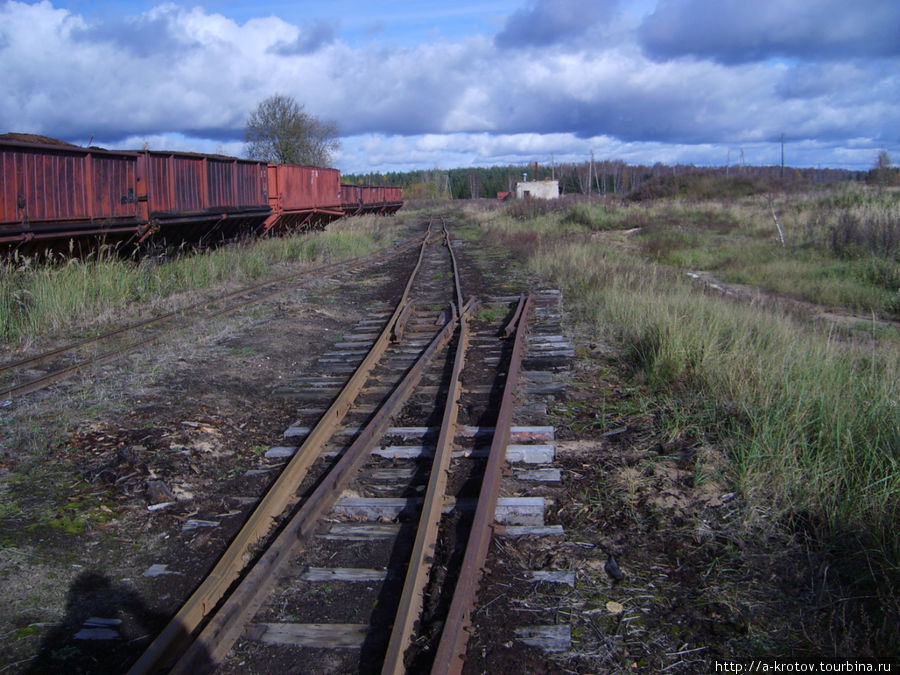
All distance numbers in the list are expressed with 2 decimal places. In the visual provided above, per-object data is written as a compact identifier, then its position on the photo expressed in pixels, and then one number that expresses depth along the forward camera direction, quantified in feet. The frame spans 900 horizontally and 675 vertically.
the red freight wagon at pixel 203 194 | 44.14
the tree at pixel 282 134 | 170.40
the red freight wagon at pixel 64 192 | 31.27
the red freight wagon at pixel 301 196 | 69.05
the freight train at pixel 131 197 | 31.99
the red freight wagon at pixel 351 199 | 112.64
